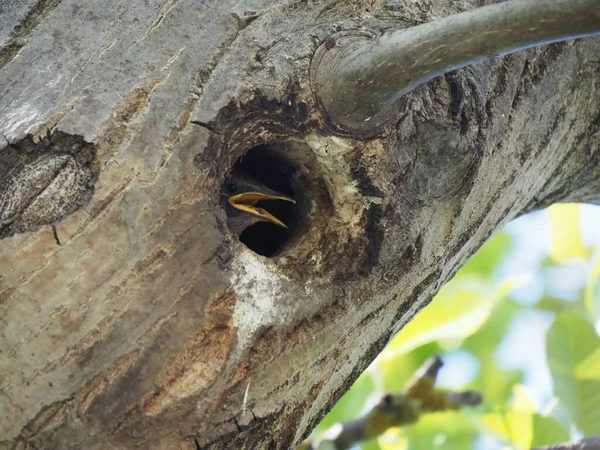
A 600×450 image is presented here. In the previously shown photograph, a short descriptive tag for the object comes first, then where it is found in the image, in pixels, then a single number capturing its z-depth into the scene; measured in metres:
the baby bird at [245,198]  3.74
